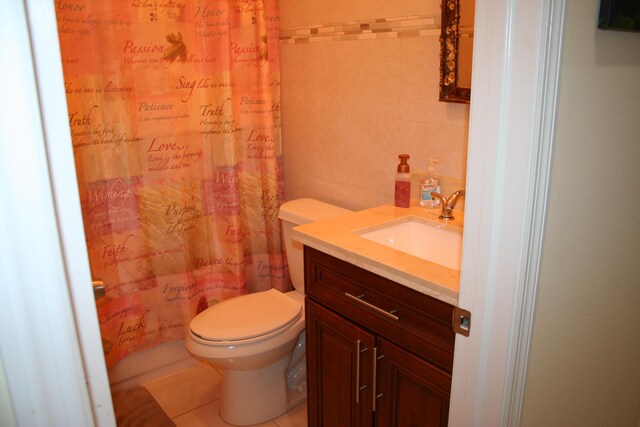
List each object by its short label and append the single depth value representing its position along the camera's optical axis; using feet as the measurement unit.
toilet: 6.53
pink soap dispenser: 6.06
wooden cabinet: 4.41
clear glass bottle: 6.05
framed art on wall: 2.98
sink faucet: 5.70
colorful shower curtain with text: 6.78
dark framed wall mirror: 5.38
